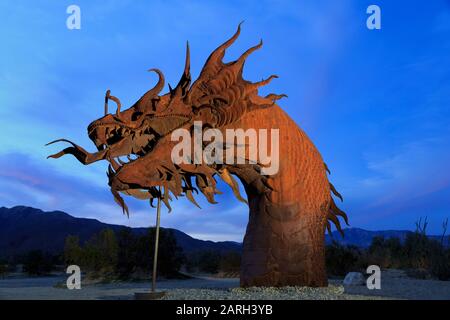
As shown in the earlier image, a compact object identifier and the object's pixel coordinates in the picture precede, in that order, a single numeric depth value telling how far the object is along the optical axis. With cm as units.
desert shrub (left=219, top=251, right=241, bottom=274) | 2227
